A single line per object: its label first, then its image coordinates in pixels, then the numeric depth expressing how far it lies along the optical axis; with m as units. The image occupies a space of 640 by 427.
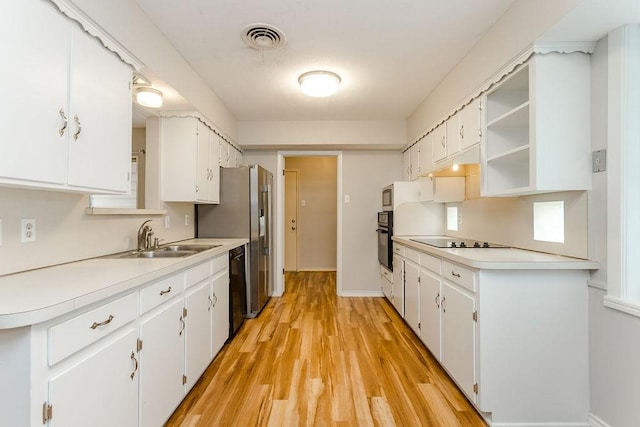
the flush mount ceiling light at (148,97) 2.22
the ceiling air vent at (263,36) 2.07
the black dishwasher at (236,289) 2.84
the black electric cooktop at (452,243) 2.43
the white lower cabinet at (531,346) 1.64
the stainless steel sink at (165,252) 2.03
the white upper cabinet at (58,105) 1.07
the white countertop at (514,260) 1.62
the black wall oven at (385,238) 3.77
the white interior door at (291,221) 6.26
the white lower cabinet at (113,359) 0.87
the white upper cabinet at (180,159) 2.65
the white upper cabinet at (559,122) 1.66
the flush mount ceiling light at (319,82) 2.67
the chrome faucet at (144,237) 2.27
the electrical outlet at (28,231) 1.38
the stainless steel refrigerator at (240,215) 3.36
